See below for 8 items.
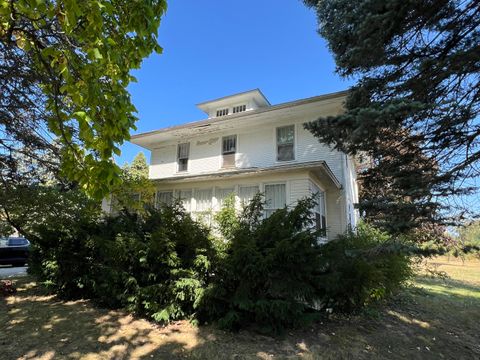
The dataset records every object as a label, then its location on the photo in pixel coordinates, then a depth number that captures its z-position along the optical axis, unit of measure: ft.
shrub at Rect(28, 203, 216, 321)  18.07
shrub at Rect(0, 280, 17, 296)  23.08
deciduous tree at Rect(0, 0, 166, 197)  8.30
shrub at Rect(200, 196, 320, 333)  16.21
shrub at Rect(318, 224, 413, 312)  17.22
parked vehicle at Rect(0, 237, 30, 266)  47.78
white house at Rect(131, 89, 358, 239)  33.73
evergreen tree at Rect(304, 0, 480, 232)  16.89
